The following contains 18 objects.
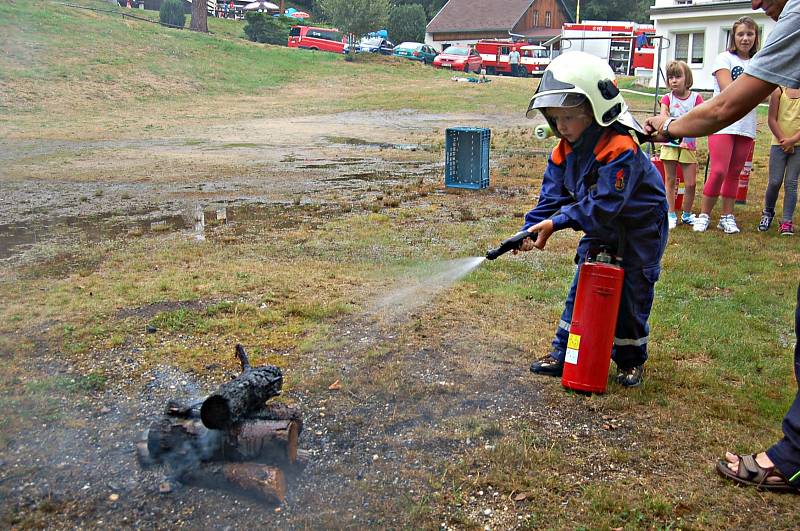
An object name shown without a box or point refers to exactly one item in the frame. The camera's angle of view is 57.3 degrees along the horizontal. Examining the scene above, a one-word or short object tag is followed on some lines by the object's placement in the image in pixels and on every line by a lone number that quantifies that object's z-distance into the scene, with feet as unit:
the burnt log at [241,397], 10.41
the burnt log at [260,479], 10.11
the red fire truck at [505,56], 139.64
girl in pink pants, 22.90
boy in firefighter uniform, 12.03
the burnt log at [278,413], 11.18
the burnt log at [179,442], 10.80
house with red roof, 196.34
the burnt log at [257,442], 10.61
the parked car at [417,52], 149.18
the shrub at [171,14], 144.46
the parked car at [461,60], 140.77
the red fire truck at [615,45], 130.00
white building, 101.81
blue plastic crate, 34.63
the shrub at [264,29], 150.61
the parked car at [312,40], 148.87
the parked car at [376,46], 154.40
